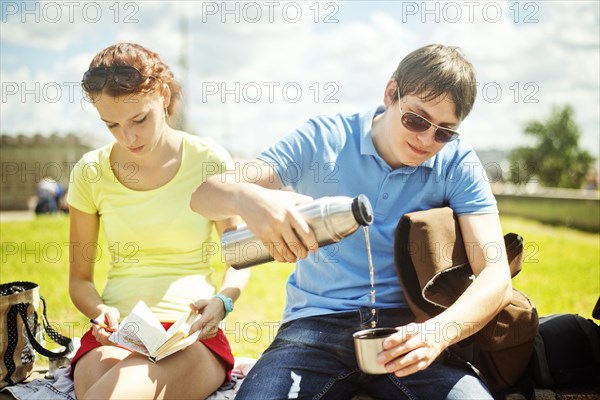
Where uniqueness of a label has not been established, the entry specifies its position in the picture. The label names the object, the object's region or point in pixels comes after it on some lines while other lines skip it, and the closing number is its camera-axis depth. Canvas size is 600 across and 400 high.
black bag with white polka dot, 3.19
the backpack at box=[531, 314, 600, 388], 3.03
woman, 2.96
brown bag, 2.66
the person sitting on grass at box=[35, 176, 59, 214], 25.45
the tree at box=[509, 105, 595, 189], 54.28
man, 2.52
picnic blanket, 3.01
